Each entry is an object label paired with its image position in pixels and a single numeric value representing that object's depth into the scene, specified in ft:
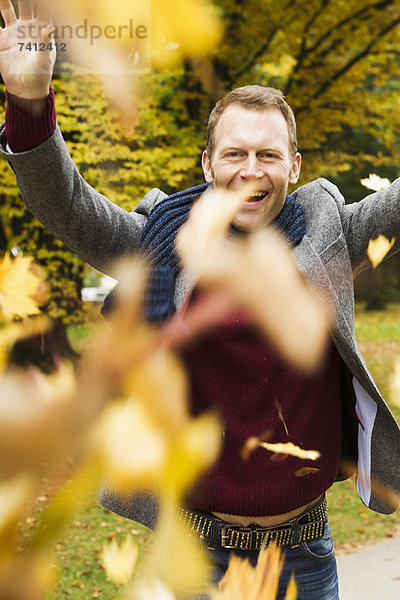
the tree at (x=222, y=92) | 18.88
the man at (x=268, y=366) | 6.13
